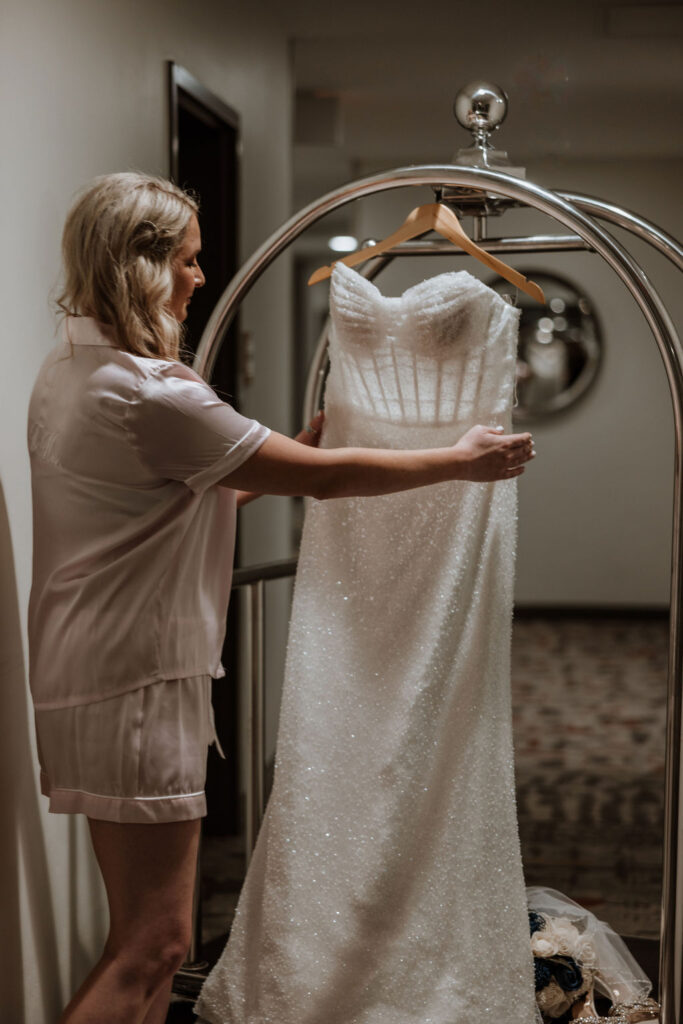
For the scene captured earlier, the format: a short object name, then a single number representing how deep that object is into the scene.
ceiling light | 8.93
